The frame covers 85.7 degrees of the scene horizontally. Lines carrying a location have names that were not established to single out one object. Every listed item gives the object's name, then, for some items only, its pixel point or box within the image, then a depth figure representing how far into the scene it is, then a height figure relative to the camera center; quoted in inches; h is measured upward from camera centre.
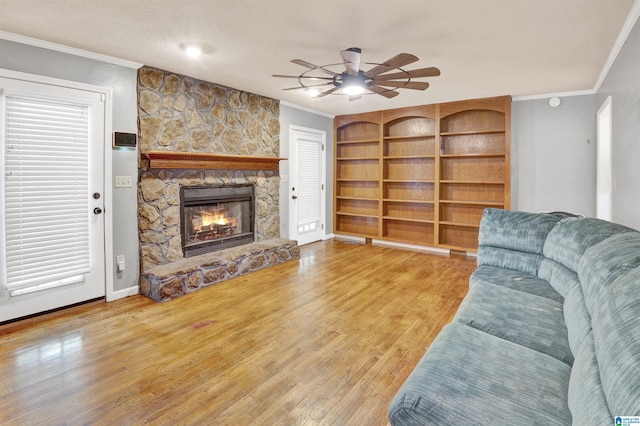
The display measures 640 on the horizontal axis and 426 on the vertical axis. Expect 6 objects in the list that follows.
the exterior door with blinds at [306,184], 229.6 +12.4
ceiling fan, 101.9 +42.7
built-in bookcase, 209.6 +21.2
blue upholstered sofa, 39.4 -25.1
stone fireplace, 147.4 +10.7
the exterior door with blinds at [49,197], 112.7 +1.5
